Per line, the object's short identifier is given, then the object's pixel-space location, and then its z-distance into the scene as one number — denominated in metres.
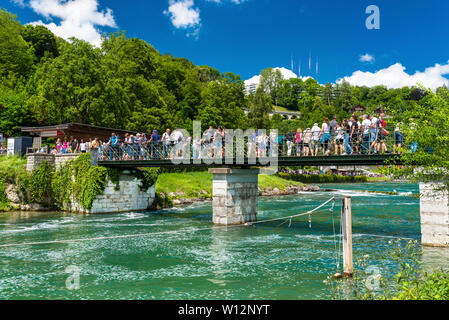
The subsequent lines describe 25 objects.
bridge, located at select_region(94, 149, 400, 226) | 18.30
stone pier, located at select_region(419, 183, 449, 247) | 13.56
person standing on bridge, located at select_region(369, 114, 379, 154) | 15.56
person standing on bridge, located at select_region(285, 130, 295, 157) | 18.39
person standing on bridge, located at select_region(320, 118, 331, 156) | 16.89
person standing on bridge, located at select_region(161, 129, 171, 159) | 22.92
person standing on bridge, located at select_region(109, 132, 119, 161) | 26.88
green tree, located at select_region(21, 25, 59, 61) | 62.12
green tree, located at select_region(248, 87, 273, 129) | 84.50
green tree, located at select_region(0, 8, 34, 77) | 52.09
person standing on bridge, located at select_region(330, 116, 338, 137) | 17.48
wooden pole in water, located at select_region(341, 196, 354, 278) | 9.91
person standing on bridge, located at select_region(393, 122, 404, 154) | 13.76
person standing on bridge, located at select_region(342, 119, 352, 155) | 16.41
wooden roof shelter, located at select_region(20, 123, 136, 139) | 30.19
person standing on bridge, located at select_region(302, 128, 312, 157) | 17.91
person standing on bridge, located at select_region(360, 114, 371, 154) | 15.85
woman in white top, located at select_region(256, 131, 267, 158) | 19.16
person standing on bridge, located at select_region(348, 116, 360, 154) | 16.17
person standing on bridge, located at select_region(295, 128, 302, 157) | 17.95
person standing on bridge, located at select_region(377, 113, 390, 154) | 15.33
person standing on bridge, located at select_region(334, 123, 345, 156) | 16.61
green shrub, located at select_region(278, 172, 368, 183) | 71.04
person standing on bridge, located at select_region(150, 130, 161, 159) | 24.05
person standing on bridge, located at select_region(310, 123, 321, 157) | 17.47
